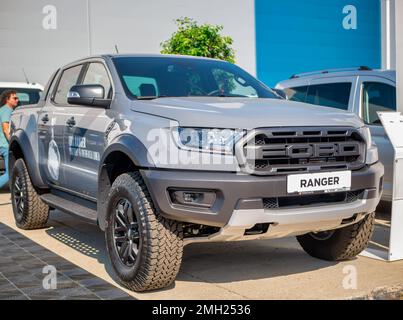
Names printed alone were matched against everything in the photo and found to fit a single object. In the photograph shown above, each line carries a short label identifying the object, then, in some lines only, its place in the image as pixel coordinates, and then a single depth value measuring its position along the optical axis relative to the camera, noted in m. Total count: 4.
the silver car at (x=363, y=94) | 6.44
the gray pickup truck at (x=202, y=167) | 3.66
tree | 12.22
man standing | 8.32
